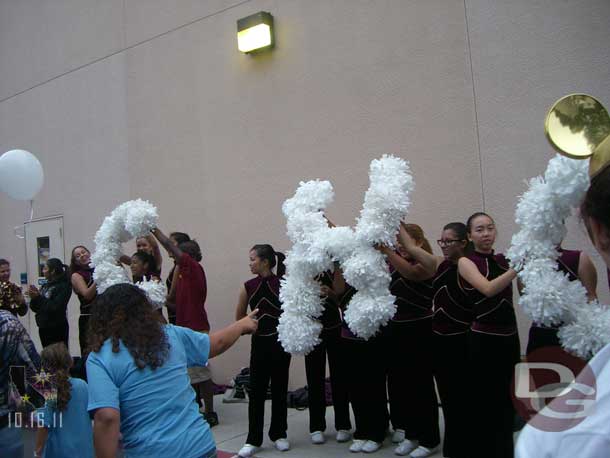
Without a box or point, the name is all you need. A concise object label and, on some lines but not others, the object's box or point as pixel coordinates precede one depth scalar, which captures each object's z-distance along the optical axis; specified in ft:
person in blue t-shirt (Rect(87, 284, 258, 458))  6.82
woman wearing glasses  12.63
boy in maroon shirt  16.88
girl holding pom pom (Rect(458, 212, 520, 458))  11.27
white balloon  19.79
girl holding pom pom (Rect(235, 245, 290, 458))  14.43
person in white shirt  2.32
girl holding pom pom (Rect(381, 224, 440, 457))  13.23
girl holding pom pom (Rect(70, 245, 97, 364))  18.85
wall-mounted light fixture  21.59
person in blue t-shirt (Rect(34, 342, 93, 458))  9.86
